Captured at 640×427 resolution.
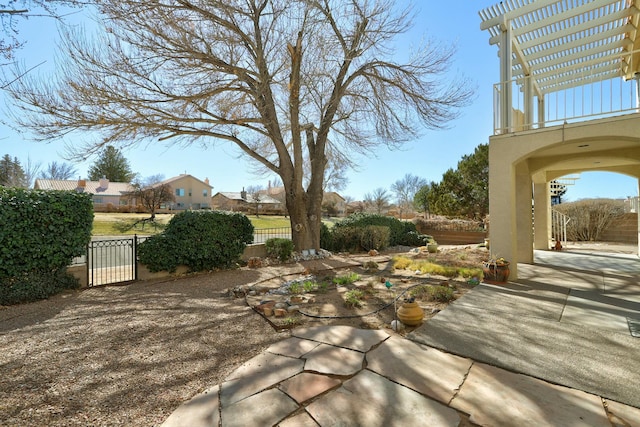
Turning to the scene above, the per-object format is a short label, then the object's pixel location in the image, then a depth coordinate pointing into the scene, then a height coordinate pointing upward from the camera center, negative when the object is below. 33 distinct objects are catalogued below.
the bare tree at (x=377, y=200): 38.42 +1.97
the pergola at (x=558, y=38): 5.68 +4.00
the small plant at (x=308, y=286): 5.52 -1.43
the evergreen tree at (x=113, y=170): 38.24 +6.18
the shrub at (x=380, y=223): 13.13 -0.43
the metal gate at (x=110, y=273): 6.45 -1.09
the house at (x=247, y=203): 37.81 +1.63
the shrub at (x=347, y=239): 12.63 -1.13
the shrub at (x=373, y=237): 12.45 -1.03
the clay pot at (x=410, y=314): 3.56 -1.27
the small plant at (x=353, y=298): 4.47 -1.40
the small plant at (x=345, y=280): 5.95 -1.41
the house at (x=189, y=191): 42.38 +3.65
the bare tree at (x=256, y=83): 6.61 +3.77
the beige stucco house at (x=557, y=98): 5.18 +2.28
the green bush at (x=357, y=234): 12.44 -0.90
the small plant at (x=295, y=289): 5.42 -1.45
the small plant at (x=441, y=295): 4.64 -1.35
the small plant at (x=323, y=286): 5.47 -1.46
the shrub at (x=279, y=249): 9.10 -1.12
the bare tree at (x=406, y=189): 40.81 +3.59
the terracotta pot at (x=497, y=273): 5.59 -1.18
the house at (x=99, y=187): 33.78 +3.54
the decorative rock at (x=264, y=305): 4.34 -1.44
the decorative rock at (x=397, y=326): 3.50 -1.41
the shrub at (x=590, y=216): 11.90 -0.12
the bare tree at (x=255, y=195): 37.28 +3.25
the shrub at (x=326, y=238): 12.02 -1.04
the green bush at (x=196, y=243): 7.01 -0.76
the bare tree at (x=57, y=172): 35.91 +5.55
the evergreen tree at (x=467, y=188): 18.55 +1.73
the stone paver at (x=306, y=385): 2.24 -1.44
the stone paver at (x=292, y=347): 2.98 -1.47
